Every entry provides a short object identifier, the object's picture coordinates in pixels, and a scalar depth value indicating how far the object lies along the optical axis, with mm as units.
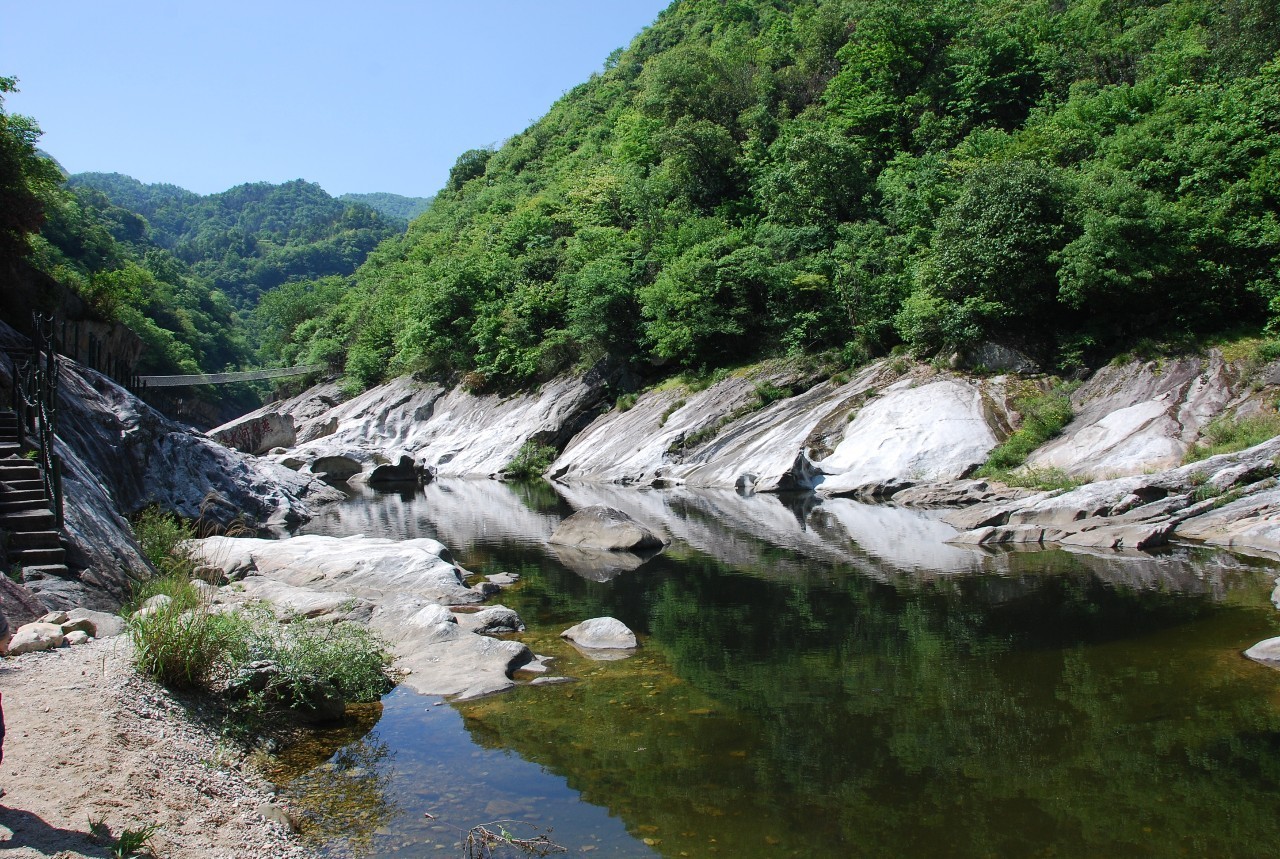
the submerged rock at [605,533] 21078
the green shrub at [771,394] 39344
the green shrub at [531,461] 46719
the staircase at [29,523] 10617
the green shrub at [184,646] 8250
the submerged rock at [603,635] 12328
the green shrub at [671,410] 42438
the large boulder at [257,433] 56031
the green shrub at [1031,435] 26969
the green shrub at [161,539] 14484
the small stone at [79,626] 8969
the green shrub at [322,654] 9125
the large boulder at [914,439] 29016
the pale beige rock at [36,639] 8070
